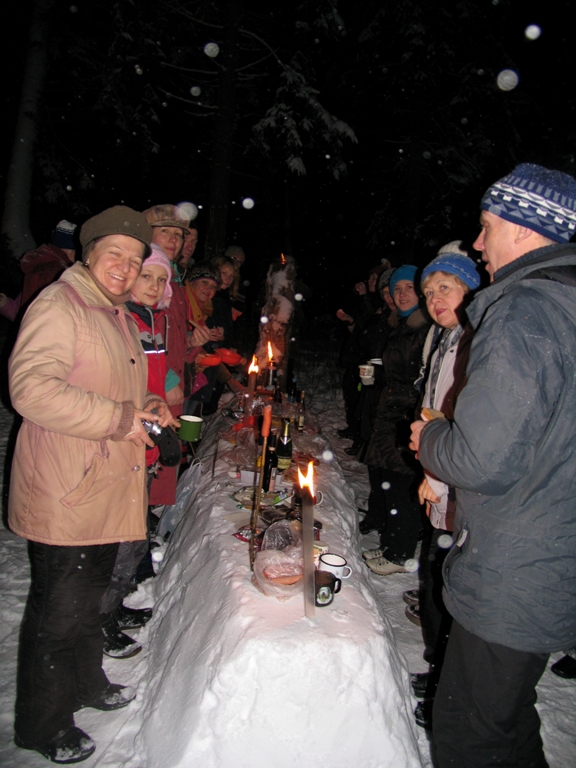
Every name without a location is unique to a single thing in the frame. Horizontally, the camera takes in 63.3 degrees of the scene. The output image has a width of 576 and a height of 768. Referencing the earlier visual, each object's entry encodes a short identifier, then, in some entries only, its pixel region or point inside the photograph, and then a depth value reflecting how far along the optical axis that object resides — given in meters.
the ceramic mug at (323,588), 2.12
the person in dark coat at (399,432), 4.02
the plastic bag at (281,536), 2.45
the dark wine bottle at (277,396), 4.90
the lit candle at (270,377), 5.46
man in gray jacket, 1.53
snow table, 1.84
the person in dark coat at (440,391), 2.58
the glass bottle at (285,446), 3.63
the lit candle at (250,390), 4.09
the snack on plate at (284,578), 2.14
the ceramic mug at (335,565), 2.34
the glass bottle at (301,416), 4.61
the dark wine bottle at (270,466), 3.24
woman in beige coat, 2.00
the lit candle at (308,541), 1.93
